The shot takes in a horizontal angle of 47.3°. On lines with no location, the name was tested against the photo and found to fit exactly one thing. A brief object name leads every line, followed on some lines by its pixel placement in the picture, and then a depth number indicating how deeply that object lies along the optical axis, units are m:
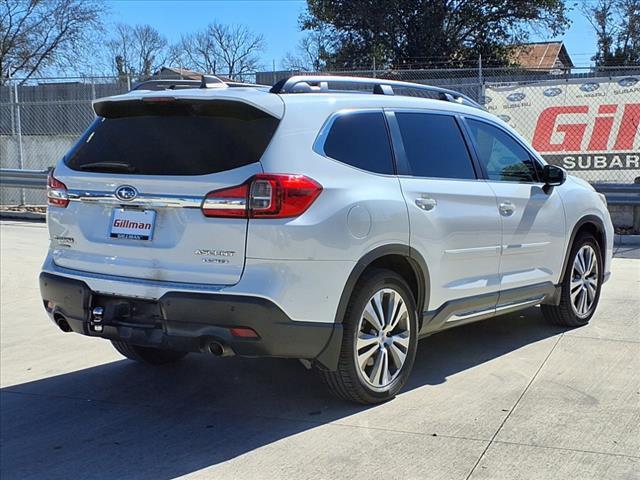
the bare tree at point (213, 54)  50.15
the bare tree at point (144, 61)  44.83
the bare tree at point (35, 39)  32.03
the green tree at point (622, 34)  36.06
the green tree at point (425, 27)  31.34
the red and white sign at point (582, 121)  12.08
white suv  3.85
